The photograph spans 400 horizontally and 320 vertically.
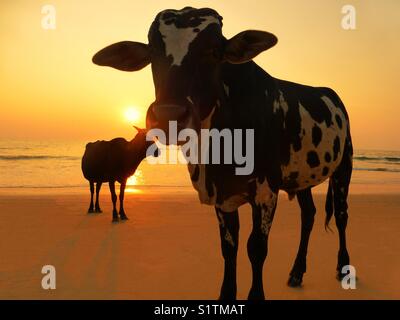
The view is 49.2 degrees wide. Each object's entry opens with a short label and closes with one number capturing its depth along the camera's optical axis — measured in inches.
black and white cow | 116.5
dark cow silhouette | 389.1
